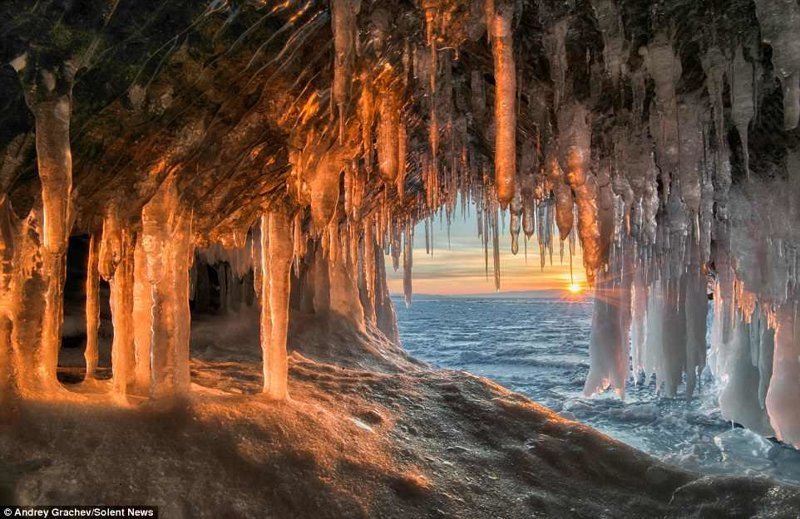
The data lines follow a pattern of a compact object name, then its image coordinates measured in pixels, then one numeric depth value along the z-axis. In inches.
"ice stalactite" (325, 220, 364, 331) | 454.9
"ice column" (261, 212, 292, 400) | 189.2
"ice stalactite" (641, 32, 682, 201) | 169.6
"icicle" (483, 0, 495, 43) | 154.2
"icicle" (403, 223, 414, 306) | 489.7
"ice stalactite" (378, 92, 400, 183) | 219.8
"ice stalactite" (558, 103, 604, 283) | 203.5
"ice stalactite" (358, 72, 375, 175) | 197.2
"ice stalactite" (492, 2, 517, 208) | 156.3
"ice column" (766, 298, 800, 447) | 344.2
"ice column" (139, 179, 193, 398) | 157.8
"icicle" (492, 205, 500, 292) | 335.9
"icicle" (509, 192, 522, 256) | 283.6
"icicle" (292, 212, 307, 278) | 289.0
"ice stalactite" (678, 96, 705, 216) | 209.5
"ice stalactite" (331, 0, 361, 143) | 138.3
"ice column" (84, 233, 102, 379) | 187.0
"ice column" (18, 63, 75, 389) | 116.3
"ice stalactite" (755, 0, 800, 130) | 137.2
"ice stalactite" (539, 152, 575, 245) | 226.4
